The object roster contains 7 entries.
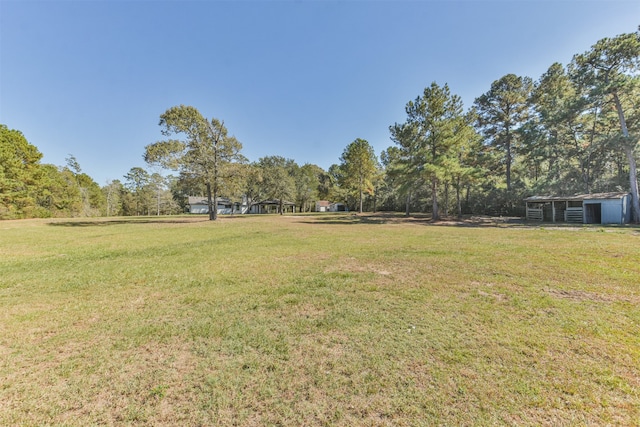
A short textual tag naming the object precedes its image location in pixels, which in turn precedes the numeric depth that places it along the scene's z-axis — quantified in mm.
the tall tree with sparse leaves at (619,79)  17531
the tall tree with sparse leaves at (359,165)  38344
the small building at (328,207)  68750
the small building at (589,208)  18828
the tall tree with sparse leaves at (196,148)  23172
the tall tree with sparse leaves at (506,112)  28047
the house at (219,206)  59838
